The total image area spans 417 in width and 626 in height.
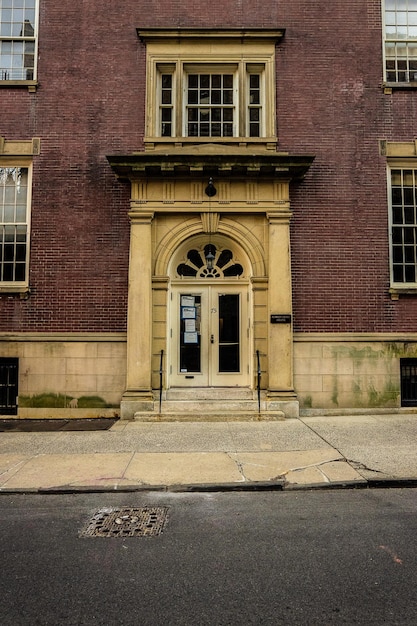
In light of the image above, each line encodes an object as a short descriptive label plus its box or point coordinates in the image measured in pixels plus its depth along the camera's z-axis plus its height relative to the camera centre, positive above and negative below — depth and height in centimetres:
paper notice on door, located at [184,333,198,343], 1105 +23
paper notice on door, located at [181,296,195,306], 1118 +115
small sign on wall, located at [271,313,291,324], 1039 +67
